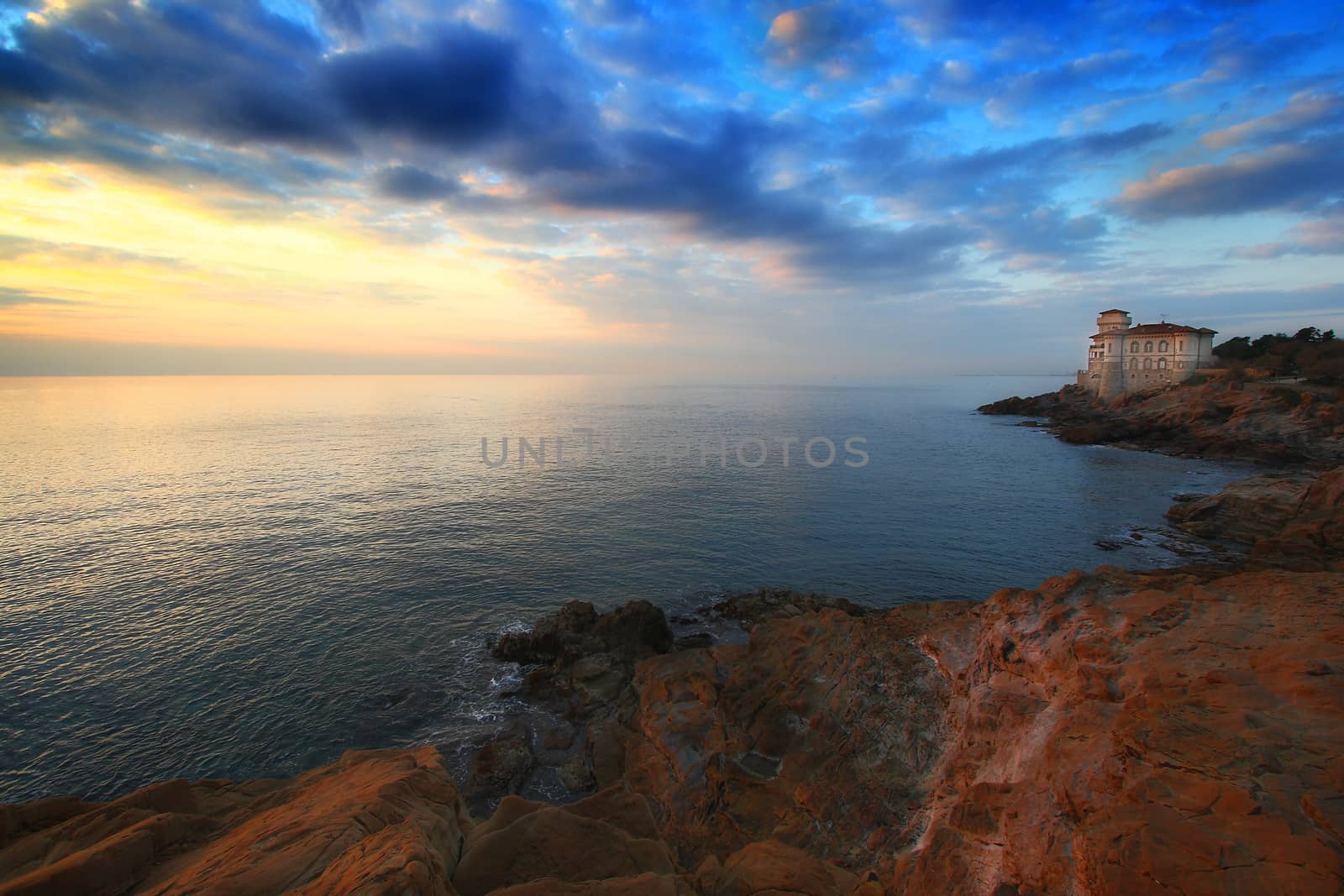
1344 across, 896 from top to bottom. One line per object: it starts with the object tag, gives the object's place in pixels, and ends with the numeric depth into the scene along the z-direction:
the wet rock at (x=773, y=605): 26.80
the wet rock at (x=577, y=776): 17.59
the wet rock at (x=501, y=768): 17.56
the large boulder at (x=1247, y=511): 37.88
